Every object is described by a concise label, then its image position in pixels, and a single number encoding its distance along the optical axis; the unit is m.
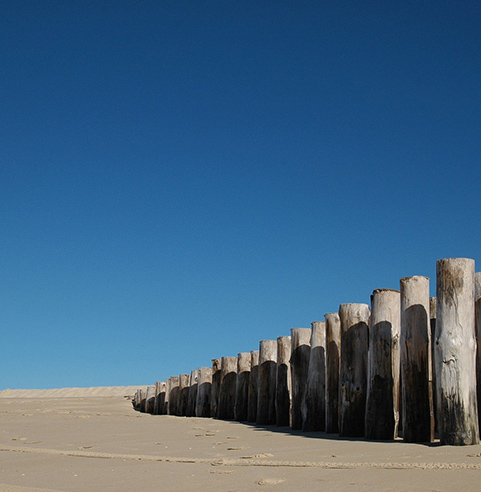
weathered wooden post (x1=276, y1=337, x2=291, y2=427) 9.40
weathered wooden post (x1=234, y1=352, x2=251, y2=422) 11.25
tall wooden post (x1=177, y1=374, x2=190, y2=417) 14.94
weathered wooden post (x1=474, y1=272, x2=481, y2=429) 6.30
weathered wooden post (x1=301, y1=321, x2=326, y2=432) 8.08
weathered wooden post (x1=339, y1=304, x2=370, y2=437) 6.96
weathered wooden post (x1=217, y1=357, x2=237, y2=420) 12.01
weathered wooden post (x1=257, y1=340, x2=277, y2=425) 9.98
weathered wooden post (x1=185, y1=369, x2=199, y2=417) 14.10
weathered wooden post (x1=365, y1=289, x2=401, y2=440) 6.49
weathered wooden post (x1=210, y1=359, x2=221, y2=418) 12.52
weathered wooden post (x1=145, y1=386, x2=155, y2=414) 17.30
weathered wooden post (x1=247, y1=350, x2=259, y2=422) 10.69
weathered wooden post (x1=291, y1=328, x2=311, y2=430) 8.61
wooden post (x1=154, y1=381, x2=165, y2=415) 16.56
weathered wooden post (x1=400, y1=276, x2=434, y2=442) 6.00
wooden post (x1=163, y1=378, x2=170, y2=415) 15.69
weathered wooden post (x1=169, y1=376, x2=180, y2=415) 15.27
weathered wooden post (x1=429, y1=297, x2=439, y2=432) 6.66
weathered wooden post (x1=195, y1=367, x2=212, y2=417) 13.12
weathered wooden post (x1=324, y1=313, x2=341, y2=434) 7.53
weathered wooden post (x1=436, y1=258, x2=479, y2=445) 5.53
